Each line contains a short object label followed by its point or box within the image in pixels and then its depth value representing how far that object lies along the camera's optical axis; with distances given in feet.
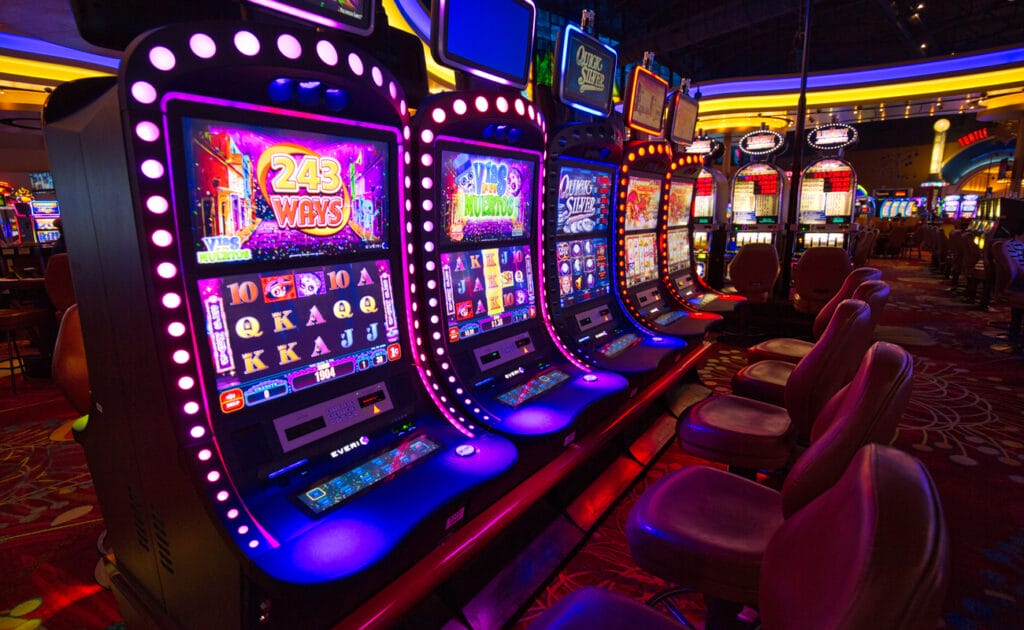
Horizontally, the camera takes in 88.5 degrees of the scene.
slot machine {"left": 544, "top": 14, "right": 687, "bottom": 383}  9.13
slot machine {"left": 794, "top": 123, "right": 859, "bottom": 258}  23.40
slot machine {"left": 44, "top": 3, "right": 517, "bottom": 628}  3.81
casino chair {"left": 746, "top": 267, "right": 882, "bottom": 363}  9.85
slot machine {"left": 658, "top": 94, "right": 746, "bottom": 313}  14.06
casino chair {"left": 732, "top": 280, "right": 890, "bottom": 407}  6.06
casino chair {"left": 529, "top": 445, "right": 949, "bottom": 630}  1.76
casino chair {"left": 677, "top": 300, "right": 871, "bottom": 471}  6.06
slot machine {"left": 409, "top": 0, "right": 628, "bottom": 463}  6.35
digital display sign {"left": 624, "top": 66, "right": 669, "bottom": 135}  12.28
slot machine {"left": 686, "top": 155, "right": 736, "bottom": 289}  24.40
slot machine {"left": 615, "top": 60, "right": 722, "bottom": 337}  11.52
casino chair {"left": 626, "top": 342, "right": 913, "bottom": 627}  3.83
